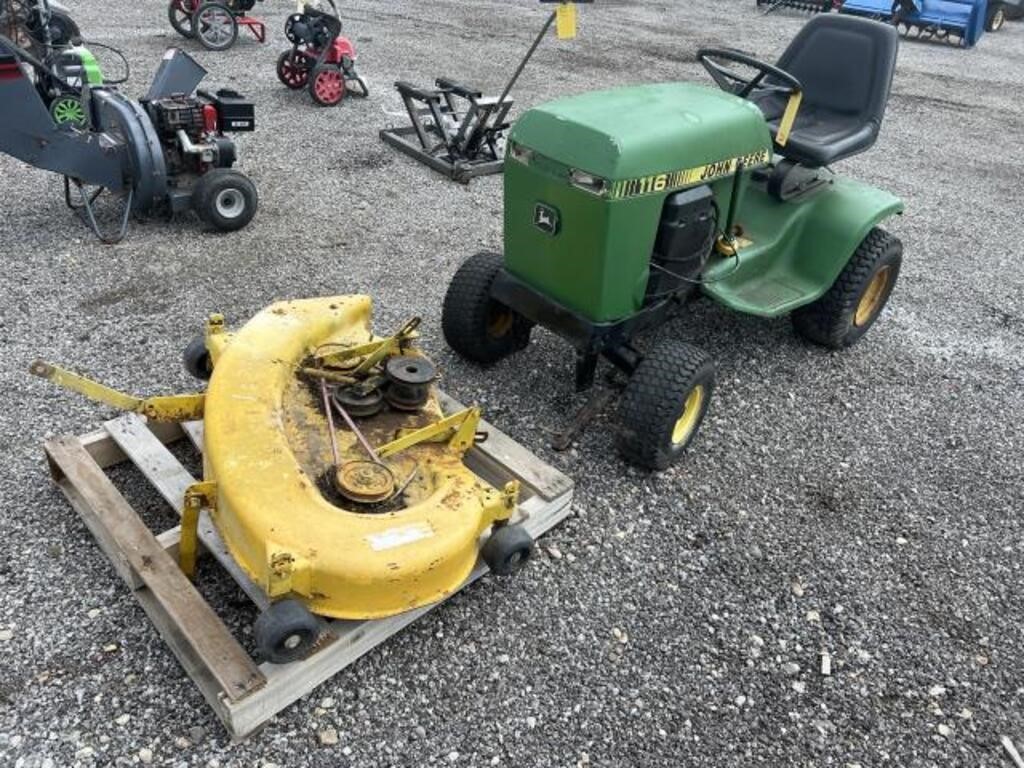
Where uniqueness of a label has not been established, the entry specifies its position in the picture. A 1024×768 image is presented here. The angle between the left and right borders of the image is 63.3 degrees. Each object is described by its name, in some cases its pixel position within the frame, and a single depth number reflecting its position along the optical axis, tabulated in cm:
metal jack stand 545
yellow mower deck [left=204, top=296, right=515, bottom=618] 195
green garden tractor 266
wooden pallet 197
